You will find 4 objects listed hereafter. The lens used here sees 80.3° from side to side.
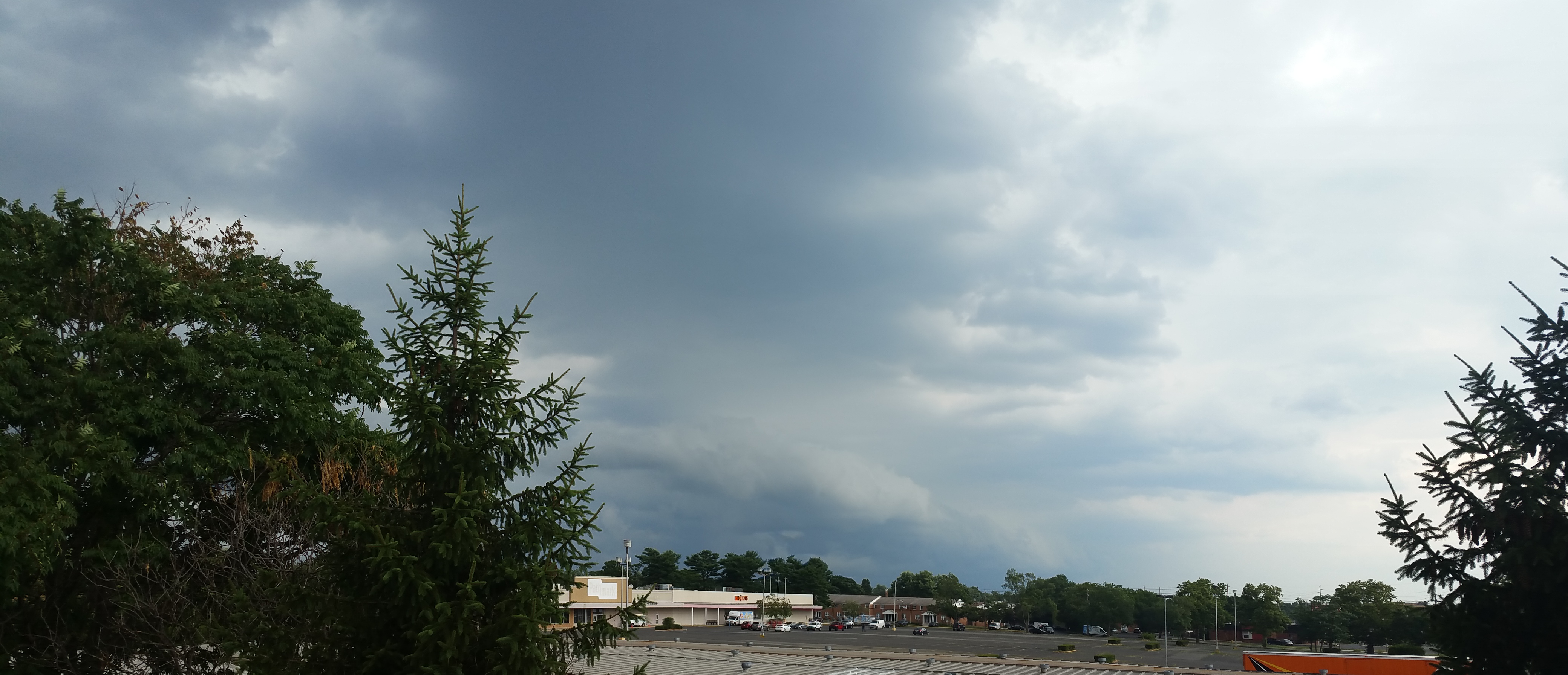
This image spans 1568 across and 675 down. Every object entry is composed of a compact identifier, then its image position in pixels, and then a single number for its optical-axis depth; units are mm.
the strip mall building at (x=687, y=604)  78625
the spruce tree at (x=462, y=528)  8734
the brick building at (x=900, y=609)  146625
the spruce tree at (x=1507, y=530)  7773
